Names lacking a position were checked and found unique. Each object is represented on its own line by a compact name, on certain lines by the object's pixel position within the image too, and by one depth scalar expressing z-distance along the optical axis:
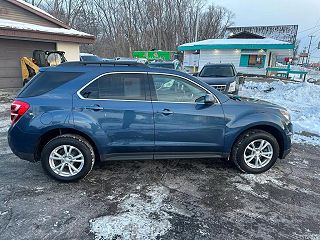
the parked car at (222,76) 9.77
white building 25.12
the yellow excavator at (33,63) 12.42
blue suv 3.72
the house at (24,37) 12.92
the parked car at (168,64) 11.91
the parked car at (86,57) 19.14
